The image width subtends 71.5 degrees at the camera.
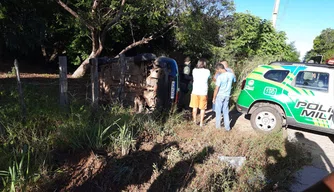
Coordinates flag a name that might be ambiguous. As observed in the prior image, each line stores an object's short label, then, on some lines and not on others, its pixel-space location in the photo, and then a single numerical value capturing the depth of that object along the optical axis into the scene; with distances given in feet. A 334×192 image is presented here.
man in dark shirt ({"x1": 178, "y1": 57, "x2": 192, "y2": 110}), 23.16
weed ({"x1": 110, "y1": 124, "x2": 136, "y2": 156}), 11.21
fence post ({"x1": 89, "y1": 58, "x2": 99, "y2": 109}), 15.67
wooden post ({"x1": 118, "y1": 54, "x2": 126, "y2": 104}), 17.25
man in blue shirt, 17.52
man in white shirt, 18.23
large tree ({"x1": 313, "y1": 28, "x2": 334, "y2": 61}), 165.68
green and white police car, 17.22
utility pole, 43.96
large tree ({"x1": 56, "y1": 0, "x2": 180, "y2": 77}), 30.89
